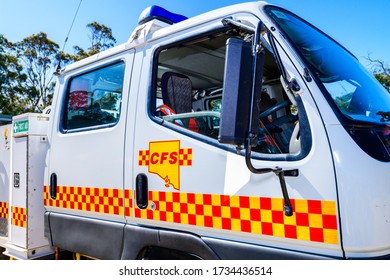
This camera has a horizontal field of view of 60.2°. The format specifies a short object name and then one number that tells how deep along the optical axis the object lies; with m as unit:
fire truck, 1.47
